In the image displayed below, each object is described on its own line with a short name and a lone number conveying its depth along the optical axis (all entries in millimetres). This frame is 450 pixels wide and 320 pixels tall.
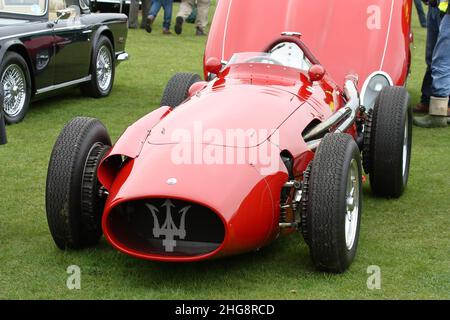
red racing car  4859
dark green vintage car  9320
